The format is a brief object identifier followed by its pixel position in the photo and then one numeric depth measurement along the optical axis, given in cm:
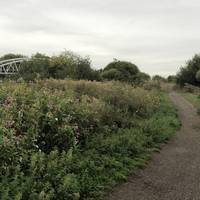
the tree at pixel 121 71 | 5087
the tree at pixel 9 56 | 11723
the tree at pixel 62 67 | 3597
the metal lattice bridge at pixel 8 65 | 7856
